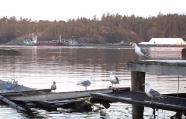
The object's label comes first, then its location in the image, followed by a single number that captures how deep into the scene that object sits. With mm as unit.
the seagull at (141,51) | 25641
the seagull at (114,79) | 26562
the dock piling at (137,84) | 22109
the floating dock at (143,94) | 19688
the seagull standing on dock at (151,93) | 20672
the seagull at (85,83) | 30125
